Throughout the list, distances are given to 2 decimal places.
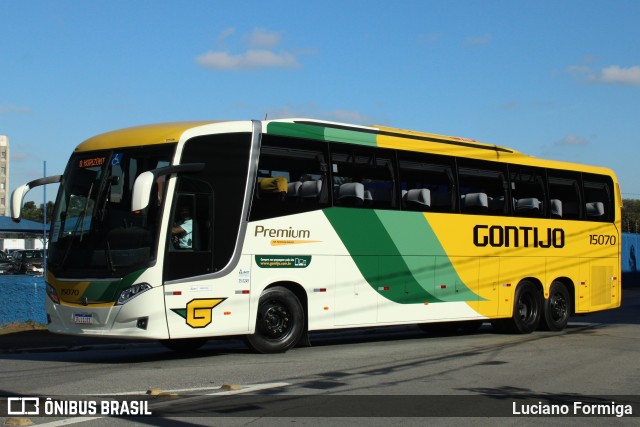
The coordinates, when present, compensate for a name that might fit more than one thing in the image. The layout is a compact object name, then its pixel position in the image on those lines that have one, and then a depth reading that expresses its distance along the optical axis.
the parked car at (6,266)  38.83
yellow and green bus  12.73
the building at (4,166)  176.50
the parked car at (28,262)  38.16
